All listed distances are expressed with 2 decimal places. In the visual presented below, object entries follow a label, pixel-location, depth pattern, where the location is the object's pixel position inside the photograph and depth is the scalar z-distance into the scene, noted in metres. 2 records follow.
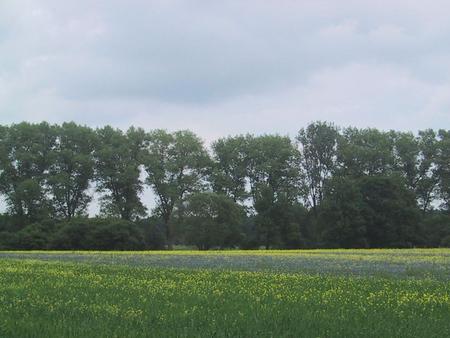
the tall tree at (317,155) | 112.62
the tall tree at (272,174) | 99.56
